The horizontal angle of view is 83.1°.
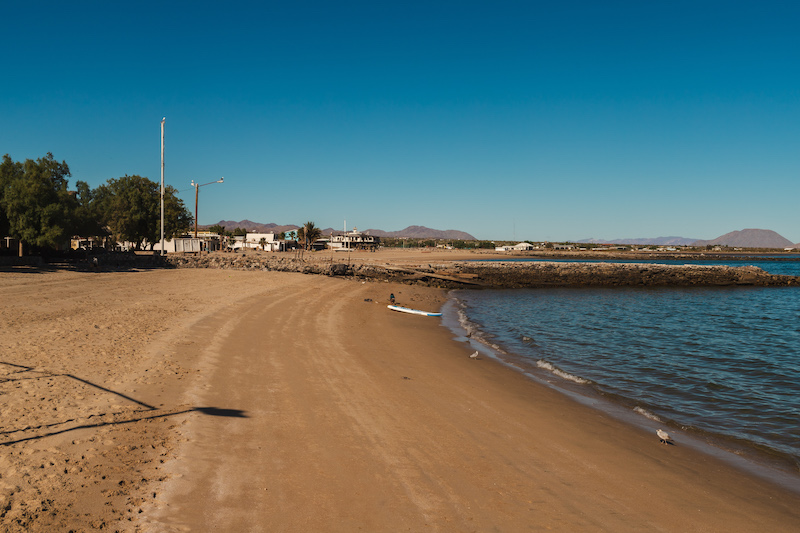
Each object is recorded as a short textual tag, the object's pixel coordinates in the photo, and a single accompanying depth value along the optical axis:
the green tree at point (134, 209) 55.60
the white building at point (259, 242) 95.75
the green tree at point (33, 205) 30.66
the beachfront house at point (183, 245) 61.81
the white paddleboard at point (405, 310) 24.06
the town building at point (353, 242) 127.41
